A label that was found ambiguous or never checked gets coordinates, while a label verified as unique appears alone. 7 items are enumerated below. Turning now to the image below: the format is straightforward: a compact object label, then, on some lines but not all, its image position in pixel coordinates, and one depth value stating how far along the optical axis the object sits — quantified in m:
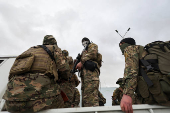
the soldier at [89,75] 2.72
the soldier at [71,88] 3.14
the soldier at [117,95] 3.83
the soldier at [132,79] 1.47
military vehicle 1.34
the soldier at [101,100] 3.28
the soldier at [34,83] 1.40
